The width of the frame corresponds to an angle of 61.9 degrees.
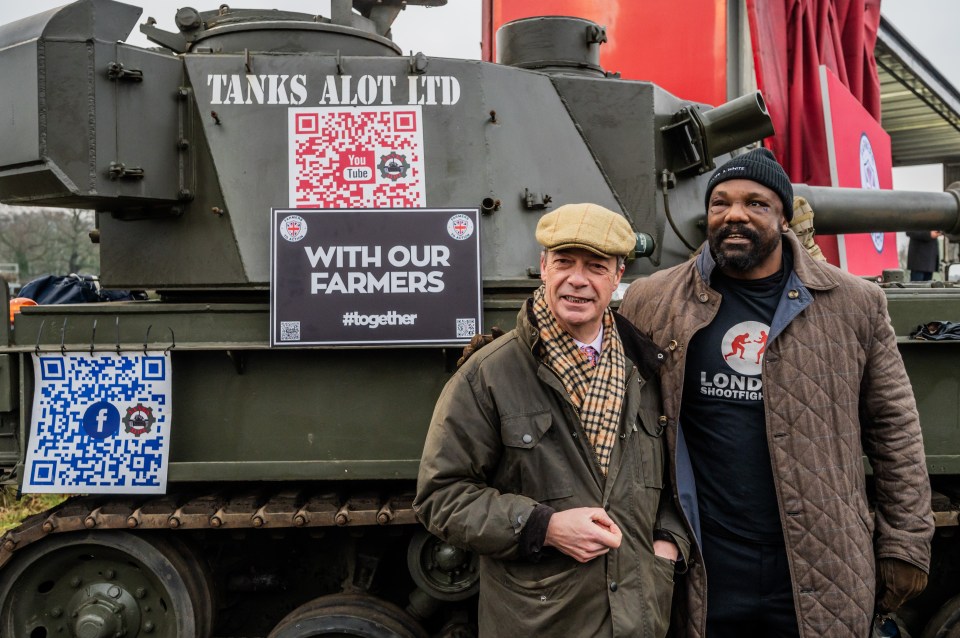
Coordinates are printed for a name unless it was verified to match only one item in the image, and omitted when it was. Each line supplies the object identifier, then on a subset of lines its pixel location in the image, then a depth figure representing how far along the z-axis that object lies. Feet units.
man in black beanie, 7.66
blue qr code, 11.57
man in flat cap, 6.92
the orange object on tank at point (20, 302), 15.72
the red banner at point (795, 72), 34.91
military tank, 11.66
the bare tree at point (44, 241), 114.32
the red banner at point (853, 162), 31.48
